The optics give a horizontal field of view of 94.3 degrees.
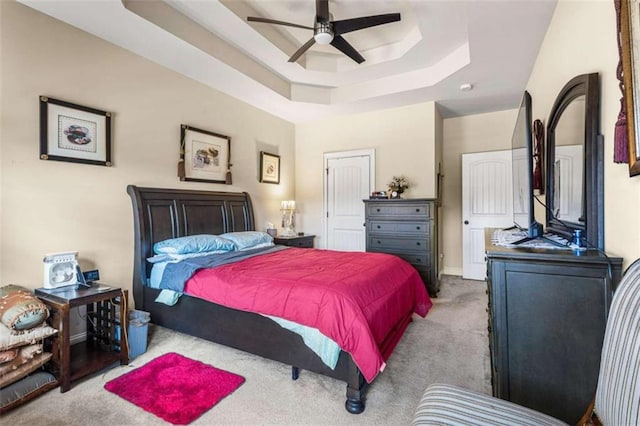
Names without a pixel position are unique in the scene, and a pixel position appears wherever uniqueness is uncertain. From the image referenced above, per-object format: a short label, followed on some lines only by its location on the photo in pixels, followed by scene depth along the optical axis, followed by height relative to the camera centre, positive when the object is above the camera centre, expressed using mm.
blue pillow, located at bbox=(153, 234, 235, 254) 2869 -326
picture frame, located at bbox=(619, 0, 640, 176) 1062 +506
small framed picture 4707 +726
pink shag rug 1790 -1178
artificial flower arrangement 4469 +386
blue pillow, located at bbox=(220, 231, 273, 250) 3404 -325
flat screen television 1941 +248
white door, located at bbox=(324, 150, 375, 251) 4965 +274
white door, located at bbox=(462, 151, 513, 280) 4797 +162
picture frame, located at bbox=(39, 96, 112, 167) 2393 +689
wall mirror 1474 +273
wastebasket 2411 -1003
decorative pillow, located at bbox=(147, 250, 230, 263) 2818 -430
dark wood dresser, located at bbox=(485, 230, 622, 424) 1289 -519
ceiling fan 2477 +1604
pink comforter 1793 -585
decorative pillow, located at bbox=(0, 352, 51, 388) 1751 -967
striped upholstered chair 839 -572
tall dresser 4039 -290
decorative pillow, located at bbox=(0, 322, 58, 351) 1751 -761
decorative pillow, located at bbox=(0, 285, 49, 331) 1778 -601
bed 1952 -803
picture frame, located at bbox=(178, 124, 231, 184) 3518 +719
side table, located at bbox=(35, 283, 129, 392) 1963 -897
